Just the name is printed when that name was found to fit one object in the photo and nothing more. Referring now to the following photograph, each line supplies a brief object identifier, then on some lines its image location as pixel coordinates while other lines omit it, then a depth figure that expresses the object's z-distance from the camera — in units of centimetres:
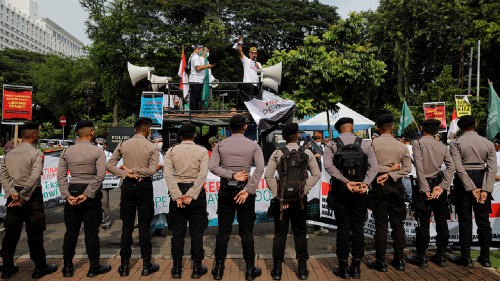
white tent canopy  1931
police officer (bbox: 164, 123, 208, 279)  422
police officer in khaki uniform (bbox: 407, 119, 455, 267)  460
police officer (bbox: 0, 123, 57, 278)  429
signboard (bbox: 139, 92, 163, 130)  735
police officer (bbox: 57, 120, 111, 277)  425
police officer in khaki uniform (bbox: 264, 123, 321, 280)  419
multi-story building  8925
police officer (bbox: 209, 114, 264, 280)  414
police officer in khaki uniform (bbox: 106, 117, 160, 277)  433
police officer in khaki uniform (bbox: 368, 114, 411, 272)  443
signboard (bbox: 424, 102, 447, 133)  1288
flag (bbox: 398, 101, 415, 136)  1356
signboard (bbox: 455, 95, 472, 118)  1353
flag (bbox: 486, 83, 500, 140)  867
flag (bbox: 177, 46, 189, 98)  872
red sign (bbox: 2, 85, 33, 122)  789
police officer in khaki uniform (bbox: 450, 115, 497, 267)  465
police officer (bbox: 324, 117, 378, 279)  424
